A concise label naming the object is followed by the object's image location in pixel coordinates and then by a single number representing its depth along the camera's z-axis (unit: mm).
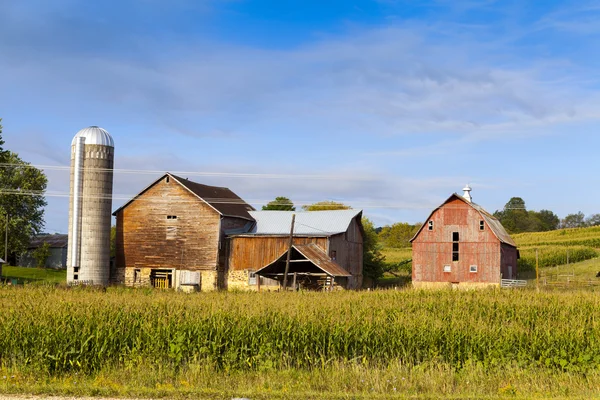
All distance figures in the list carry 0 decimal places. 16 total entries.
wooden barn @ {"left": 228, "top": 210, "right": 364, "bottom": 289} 44031
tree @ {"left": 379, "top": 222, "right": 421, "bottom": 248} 109750
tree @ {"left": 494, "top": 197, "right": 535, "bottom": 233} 130050
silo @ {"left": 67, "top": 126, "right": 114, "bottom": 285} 47938
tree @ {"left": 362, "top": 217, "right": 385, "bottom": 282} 57469
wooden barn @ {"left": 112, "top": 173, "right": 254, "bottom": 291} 49344
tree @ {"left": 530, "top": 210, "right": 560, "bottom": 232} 138750
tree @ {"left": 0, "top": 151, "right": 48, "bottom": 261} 63688
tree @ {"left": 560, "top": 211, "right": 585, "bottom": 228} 157575
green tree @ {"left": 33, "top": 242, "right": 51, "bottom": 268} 67625
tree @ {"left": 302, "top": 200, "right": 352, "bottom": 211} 87562
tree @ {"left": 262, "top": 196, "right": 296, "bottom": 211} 87006
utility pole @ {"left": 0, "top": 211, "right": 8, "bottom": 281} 60391
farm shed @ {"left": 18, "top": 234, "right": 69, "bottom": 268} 71250
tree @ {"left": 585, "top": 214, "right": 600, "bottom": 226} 156900
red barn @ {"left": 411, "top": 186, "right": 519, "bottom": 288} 50625
